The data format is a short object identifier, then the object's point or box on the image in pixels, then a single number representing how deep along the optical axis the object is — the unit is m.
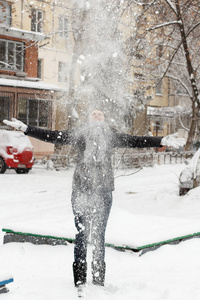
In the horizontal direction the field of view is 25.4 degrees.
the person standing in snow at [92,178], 4.34
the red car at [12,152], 18.23
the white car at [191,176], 11.96
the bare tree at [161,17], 10.70
